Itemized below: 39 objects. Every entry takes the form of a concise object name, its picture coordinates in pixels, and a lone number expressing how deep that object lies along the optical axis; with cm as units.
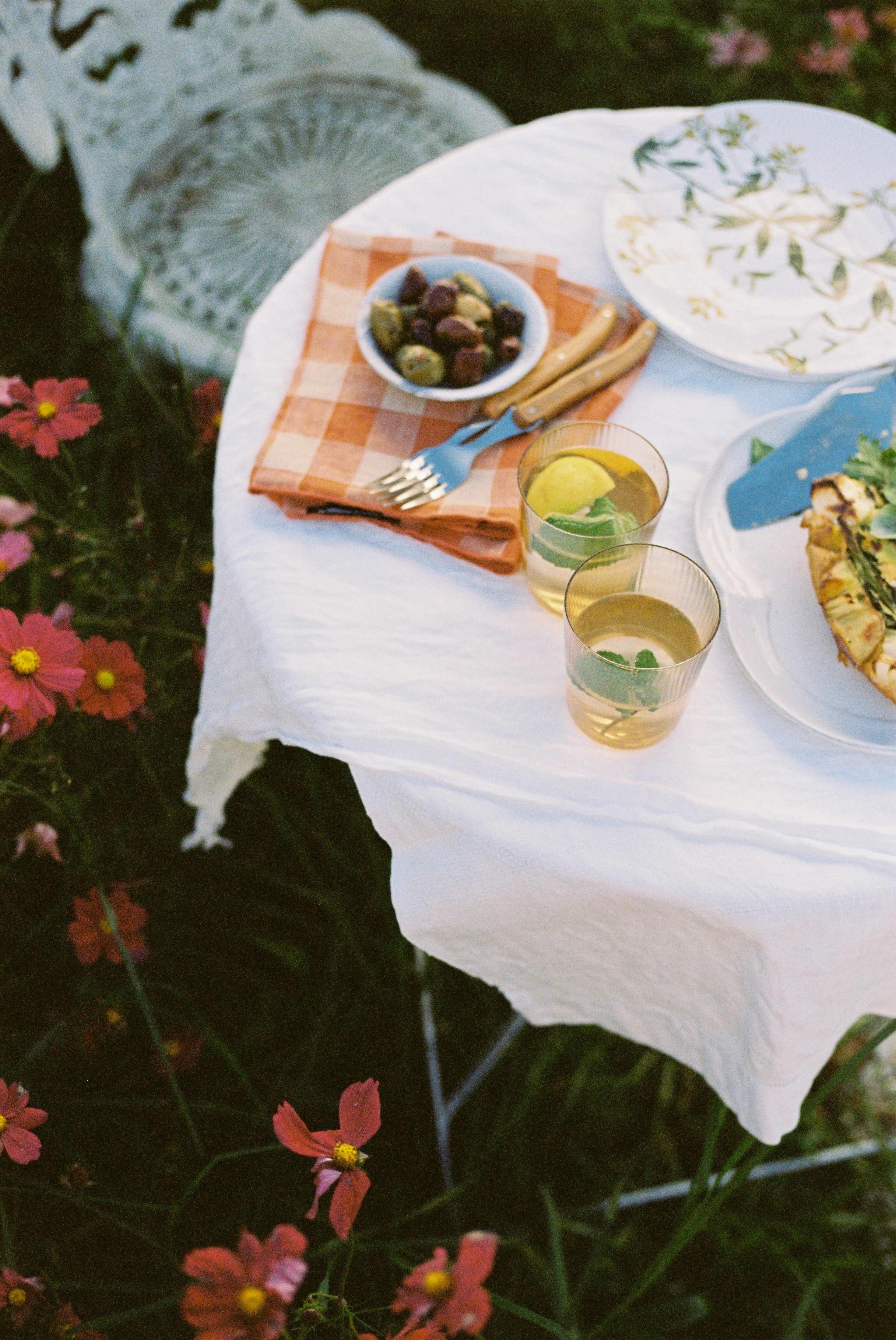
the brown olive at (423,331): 104
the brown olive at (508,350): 105
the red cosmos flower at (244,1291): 49
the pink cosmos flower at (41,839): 116
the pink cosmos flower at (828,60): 245
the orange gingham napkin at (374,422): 94
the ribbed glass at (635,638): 76
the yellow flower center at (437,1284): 49
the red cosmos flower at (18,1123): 73
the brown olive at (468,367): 101
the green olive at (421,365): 101
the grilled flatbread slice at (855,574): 81
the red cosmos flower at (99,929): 124
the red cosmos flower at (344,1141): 63
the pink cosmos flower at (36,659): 86
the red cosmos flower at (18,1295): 81
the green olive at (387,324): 104
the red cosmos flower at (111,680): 108
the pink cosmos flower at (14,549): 122
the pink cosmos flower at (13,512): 133
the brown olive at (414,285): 107
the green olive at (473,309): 105
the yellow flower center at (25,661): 87
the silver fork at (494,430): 96
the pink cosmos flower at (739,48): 248
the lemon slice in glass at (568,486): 93
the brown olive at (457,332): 102
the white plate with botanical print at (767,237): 110
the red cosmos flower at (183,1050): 134
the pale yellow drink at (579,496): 87
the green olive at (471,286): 108
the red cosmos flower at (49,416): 112
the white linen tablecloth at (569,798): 78
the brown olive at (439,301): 104
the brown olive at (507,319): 106
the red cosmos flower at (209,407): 142
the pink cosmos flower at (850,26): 237
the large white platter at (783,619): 83
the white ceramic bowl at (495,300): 102
